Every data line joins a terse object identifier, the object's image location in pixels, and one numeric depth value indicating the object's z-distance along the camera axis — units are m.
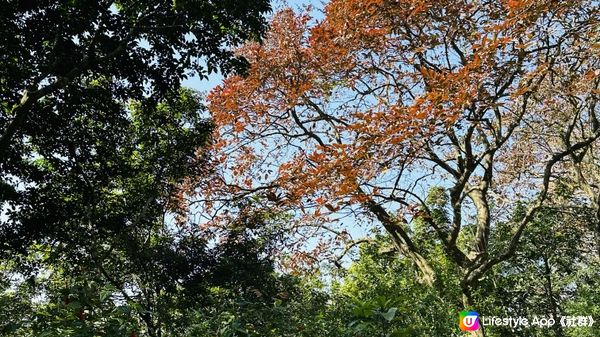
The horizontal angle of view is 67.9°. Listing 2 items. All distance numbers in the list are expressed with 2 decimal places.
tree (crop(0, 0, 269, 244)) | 4.21
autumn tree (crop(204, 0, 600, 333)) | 4.14
